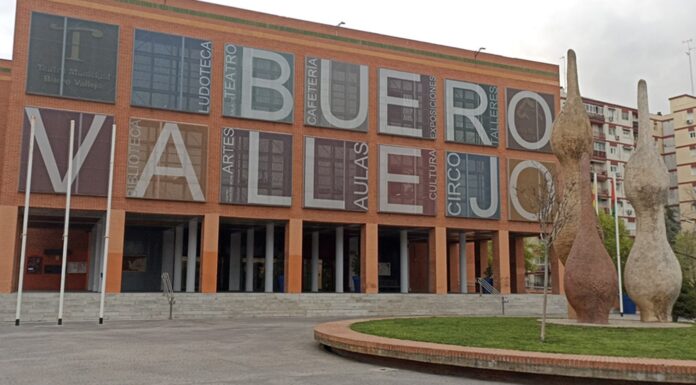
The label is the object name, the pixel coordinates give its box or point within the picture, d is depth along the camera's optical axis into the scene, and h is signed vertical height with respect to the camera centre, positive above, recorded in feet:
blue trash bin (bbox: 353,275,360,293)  139.40 -1.65
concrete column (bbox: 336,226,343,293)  124.50 +3.09
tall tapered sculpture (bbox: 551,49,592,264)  59.77 +11.88
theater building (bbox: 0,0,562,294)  99.96 +22.70
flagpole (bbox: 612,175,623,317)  94.94 +3.38
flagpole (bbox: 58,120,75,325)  76.18 +2.25
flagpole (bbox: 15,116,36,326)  75.20 +4.36
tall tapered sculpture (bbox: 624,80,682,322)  58.95 +3.34
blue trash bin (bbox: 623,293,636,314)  112.37 -5.03
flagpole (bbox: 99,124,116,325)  77.38 +4.46
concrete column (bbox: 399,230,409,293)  129.18 +3.32
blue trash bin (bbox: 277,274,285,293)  133.80 -1.51
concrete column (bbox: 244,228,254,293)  127.03 +2.21
